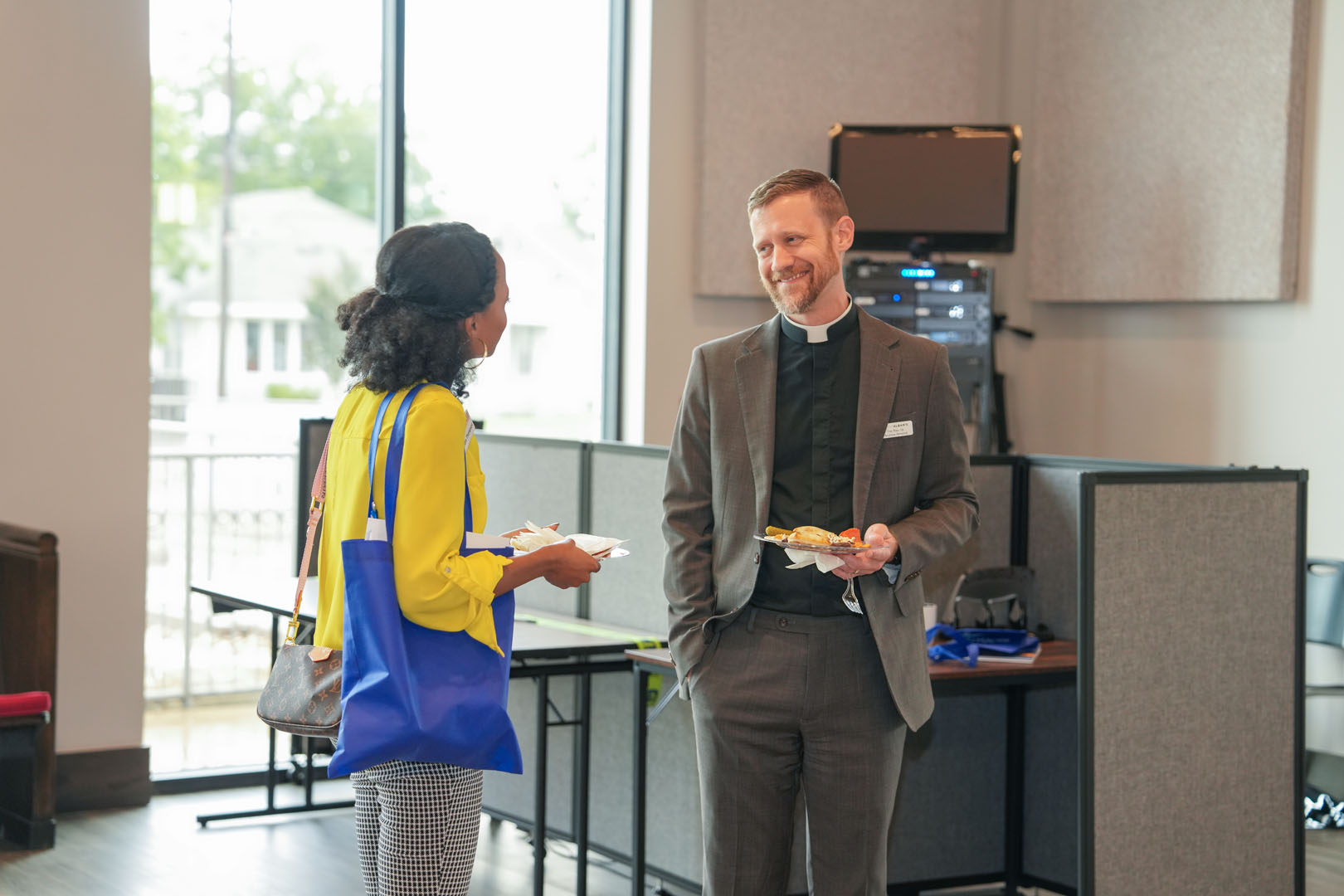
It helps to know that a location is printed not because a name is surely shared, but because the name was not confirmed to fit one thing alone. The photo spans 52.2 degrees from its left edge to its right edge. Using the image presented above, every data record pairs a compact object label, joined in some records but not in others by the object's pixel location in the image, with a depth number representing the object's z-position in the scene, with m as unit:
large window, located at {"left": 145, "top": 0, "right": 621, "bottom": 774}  4.93
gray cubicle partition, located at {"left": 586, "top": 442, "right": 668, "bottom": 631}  3.68
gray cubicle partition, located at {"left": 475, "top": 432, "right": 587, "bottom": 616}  3.98
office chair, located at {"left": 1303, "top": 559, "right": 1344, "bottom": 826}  4.60
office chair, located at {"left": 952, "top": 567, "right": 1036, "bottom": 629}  3.45
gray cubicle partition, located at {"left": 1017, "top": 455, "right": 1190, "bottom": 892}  3.56
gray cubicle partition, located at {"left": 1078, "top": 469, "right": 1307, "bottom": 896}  2.83
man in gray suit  2.20
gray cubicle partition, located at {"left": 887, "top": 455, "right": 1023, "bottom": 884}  3.58
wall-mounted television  5.59
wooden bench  4.04
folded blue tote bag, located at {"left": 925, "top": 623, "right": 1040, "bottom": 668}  3.22
